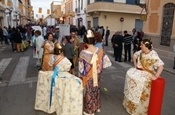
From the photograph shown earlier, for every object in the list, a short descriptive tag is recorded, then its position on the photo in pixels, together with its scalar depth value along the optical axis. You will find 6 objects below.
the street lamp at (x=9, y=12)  18.09
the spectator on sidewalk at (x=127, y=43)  7.02
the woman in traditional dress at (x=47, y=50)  3.97
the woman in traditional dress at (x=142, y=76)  2.75
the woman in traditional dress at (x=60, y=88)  2.63
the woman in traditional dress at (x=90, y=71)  2.71
